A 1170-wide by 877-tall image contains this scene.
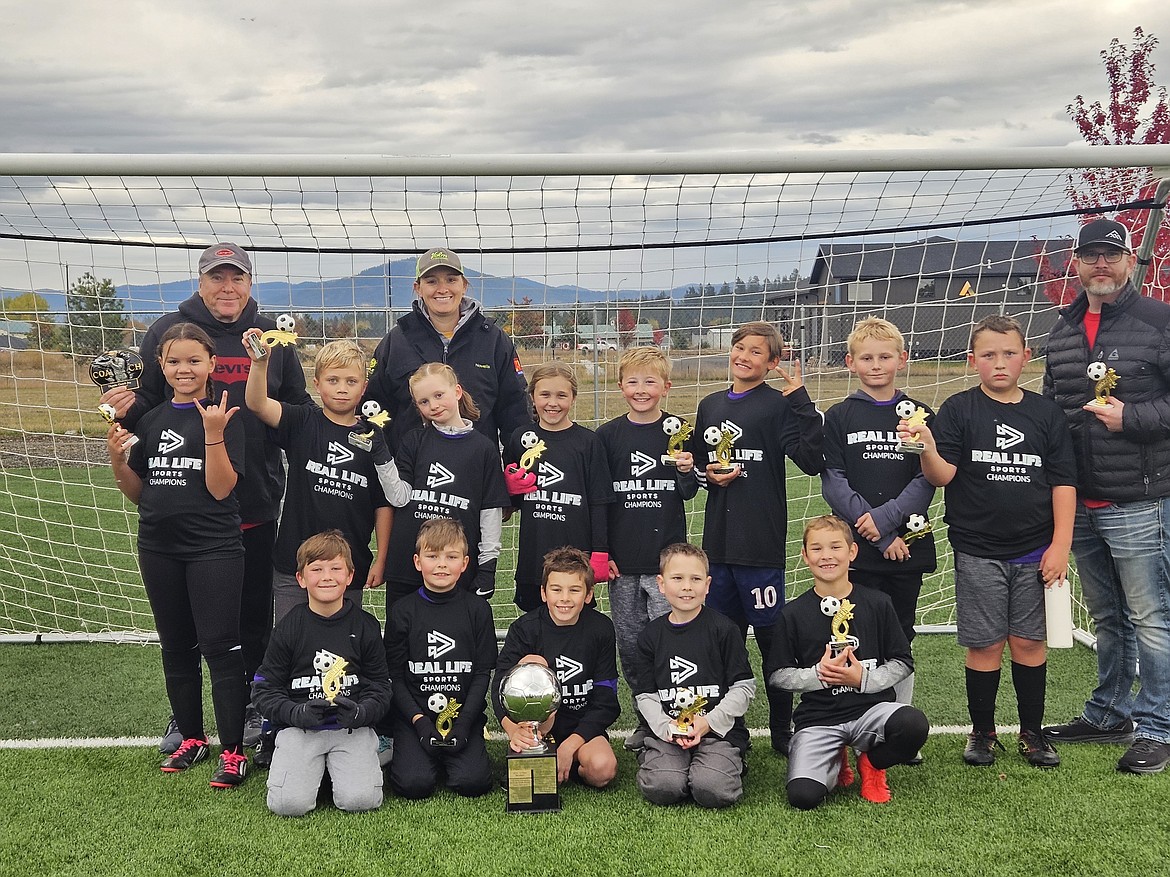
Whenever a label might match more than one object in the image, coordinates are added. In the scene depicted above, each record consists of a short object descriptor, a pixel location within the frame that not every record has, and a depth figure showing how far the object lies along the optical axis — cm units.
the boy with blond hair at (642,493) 395
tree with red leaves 1150
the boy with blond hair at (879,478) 376
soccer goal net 419
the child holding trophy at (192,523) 362
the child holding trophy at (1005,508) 369
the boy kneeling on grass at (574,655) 363
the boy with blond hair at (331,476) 383
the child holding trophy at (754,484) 389
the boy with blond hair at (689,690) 347
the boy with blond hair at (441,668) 358
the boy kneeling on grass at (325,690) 342
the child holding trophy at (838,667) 348
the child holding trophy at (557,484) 393
